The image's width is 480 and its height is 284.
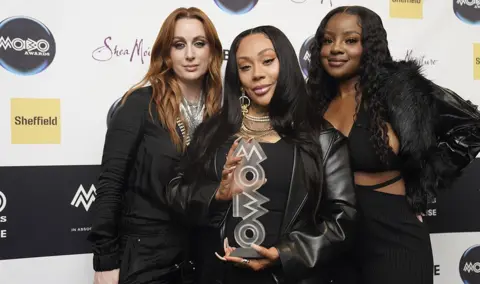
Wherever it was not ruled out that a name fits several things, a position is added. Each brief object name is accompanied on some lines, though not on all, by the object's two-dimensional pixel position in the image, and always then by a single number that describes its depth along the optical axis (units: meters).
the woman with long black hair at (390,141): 1.59
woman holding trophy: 1.29
